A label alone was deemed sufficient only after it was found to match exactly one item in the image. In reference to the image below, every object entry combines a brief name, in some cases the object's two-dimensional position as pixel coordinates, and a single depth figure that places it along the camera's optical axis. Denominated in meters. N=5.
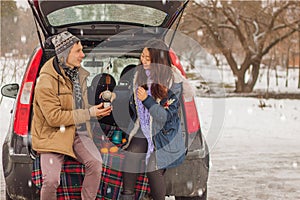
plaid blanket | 3.65
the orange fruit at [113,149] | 3.93
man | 3.41
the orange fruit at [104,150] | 3.95
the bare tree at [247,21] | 20.45
